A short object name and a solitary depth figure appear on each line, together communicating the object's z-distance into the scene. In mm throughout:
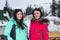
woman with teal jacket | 2373
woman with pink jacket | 2420
